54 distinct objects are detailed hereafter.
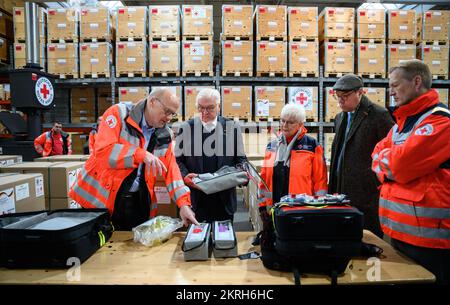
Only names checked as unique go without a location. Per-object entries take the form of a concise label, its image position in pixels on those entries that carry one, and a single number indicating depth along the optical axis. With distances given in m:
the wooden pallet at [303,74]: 6.89
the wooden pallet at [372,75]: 6.94
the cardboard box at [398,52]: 6.91
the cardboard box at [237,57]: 6.75
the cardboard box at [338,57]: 6.86
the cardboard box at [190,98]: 6.80
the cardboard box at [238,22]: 6.73
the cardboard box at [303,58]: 6.81
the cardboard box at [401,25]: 6.84
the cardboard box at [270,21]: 6.79
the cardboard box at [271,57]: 6.79
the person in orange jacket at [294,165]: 2.56
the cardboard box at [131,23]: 6.77
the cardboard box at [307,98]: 6.94
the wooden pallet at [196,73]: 6.83
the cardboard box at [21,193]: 2.11
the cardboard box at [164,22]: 6.73
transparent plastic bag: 1.90
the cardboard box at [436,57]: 7.01
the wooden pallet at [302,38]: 6.82
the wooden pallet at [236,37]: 6.76
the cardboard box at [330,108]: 6.99
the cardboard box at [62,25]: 6.93
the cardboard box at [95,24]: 6.86
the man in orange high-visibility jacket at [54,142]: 6.70
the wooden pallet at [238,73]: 6.82
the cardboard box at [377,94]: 7.00
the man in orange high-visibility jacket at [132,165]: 1.93
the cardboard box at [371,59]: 6.86
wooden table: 1.42
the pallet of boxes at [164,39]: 6.74
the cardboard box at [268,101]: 6.81
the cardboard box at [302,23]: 6.80
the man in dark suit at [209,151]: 2.63
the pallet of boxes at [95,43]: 6.86
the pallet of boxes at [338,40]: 6.86
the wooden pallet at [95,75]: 6.94
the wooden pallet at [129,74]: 6.89
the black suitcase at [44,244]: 1.49
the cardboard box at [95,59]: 6.87
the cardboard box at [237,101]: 6.80
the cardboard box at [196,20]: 6.71
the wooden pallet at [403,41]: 6.92
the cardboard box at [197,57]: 6.75
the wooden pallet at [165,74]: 6.80
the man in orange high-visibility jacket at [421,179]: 1.64
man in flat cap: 2.53
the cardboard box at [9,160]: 3.92
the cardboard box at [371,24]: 6.86
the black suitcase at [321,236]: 1.40
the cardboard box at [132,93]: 6.88
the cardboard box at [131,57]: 6.78
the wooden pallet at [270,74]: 6.84
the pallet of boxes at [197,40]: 6.72
